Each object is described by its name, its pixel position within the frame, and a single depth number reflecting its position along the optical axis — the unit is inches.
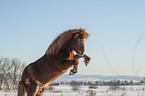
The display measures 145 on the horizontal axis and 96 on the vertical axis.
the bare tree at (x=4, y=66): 1025.4
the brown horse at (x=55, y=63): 270.7
